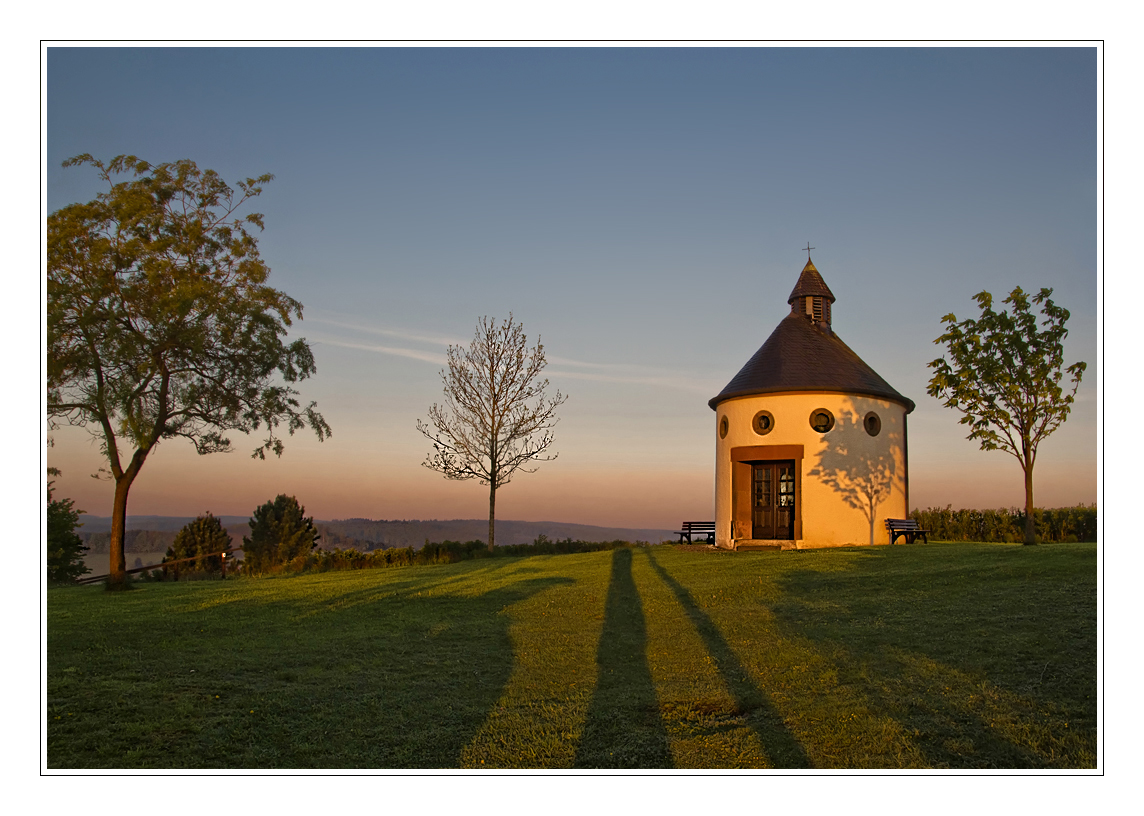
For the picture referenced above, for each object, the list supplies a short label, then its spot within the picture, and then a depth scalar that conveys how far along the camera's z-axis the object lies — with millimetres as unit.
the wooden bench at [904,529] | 22703
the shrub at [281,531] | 28578
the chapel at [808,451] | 22844
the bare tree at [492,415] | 30594
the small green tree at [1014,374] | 19422
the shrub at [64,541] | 25297
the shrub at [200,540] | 31484
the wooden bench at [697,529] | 27250
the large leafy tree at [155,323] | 16594
